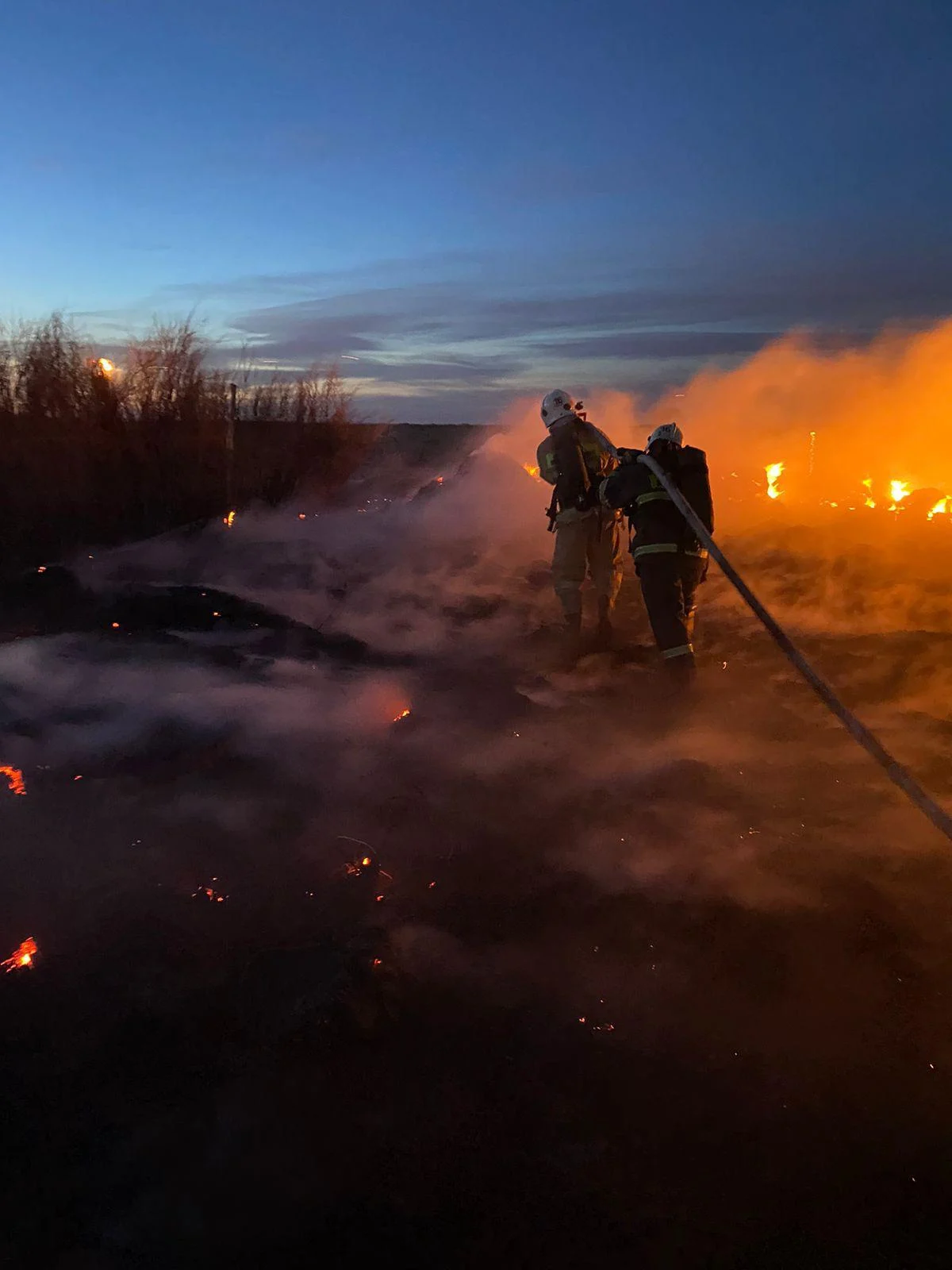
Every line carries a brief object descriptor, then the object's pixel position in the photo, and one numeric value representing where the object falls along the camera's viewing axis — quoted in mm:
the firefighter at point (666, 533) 6266
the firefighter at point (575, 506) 7250
